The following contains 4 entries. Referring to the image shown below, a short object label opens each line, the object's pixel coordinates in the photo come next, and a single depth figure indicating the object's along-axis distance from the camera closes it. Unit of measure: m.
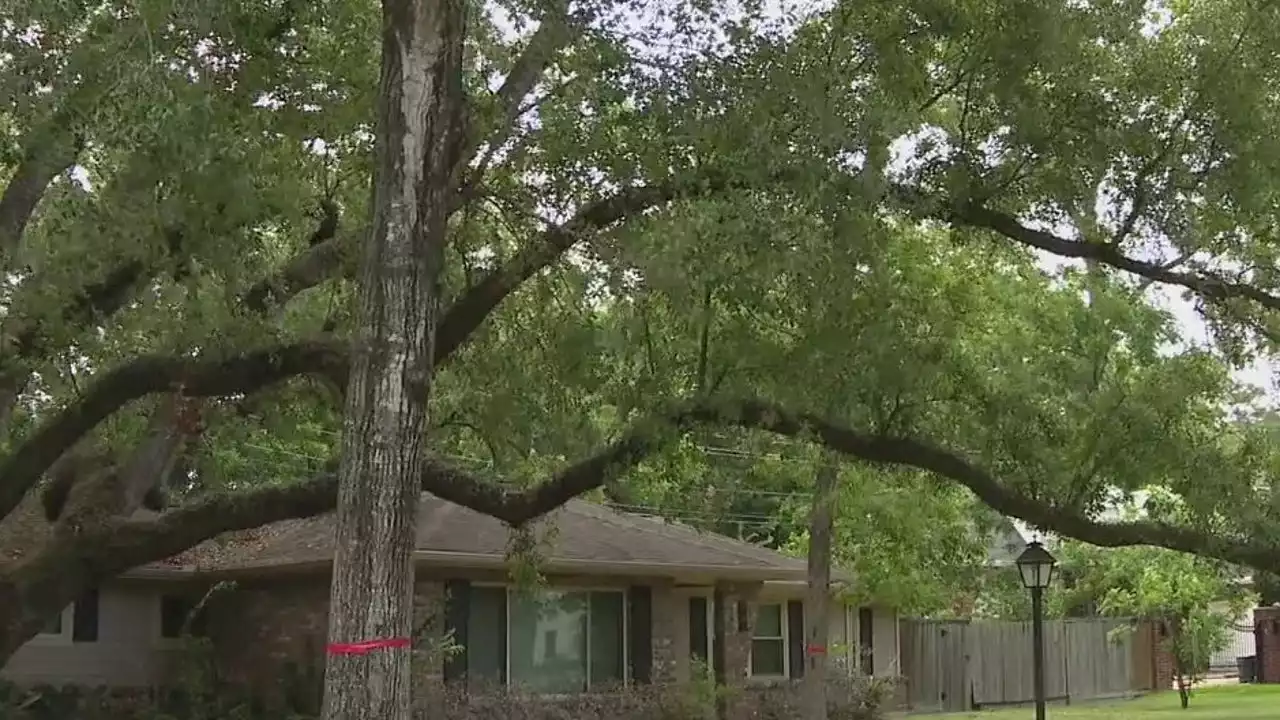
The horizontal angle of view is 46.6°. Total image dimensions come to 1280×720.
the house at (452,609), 17.77
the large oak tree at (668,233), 9.60
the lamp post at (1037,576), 16.53
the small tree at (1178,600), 30.97
